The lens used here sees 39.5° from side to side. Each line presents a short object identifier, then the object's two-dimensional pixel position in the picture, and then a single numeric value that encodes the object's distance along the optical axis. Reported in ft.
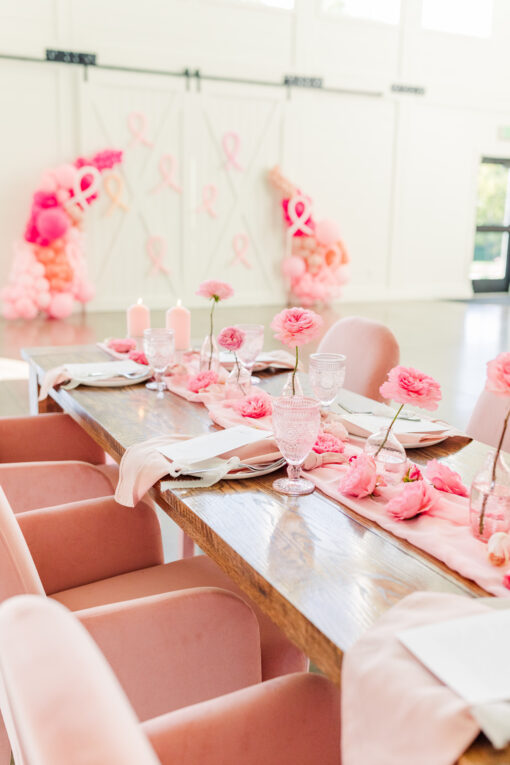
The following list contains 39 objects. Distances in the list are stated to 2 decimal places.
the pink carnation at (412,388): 4.01
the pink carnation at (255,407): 5.73
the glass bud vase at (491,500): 3.57
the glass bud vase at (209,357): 7.34
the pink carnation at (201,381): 6.64
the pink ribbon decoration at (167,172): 29.04
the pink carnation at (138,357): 8.10
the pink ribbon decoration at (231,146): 30.07
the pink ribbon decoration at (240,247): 30.96
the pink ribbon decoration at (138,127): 28.22
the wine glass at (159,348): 6.72
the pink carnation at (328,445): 4.86
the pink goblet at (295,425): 4.00
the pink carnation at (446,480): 4.32
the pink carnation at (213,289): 7.02
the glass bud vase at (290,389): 5.87
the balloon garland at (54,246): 25.09
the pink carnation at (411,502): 3.85
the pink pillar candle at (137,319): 9.46
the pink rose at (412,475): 4.30
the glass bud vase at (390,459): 4.35
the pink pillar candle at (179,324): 8.77
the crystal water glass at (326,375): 5.59
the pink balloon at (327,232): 30.48
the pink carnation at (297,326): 4.90
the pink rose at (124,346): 8.82
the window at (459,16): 33.60
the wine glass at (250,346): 7.00
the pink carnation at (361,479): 4.15
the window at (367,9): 31.37
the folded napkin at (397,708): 2.20
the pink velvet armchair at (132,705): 1.51
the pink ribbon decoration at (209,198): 29.99
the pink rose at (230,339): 6.27
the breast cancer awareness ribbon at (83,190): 25.81
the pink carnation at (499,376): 3.32
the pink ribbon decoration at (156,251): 29.32
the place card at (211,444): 4.70
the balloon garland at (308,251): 30.66
